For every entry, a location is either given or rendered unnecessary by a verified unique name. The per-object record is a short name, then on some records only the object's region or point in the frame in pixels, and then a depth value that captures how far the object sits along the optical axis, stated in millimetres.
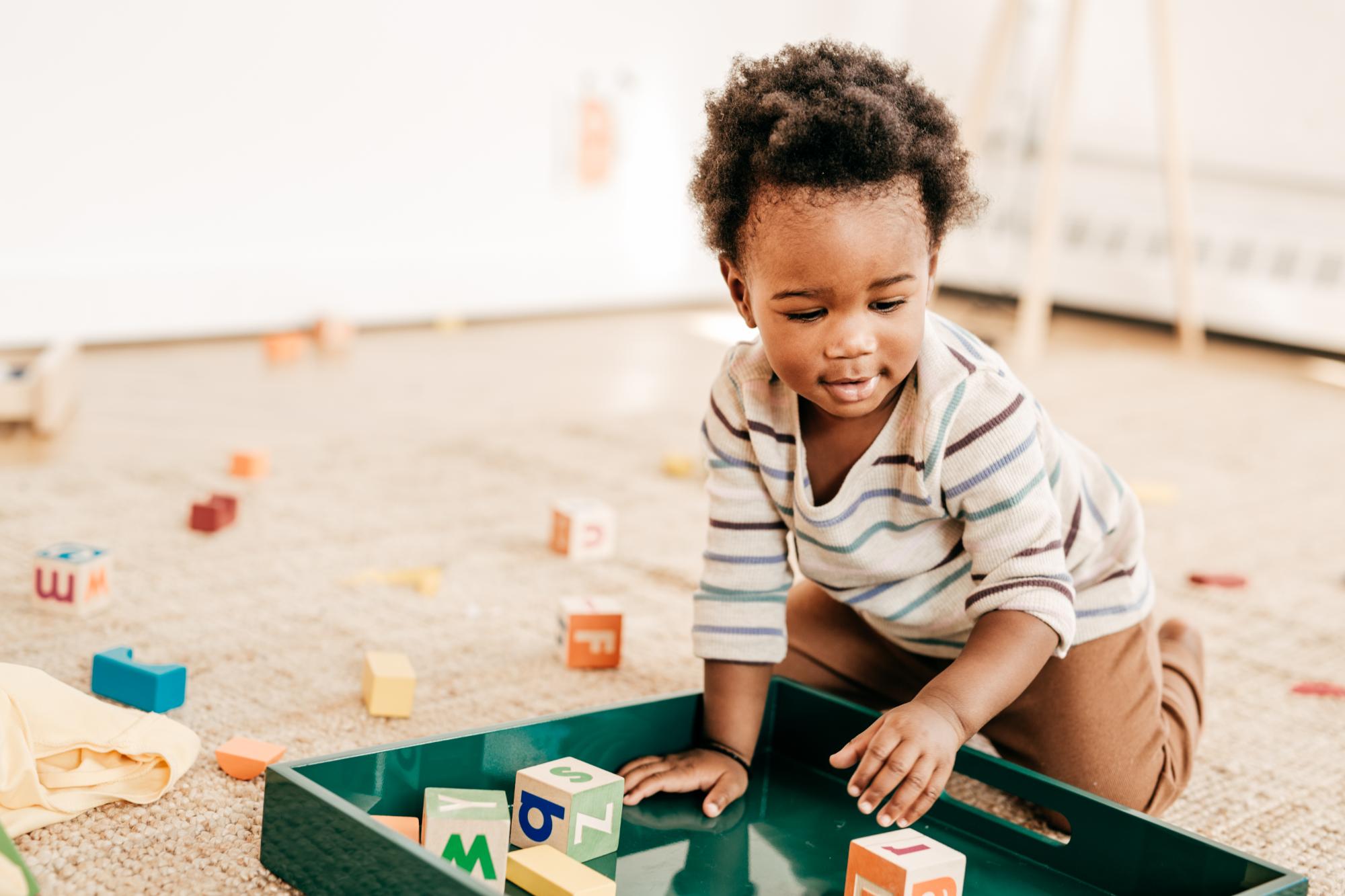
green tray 722
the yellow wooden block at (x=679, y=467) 1771
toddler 791
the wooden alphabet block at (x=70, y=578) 1107
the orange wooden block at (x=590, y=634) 1123
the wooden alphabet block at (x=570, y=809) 779
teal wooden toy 955
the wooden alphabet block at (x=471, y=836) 741
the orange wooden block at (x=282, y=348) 2336
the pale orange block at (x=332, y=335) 2512
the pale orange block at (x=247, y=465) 1588
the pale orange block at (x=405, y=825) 770
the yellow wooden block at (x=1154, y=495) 1802
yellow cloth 785
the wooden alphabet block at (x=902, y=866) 720
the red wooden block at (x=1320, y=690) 1181
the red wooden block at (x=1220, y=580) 1450
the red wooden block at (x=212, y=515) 1375
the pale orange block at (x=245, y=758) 877
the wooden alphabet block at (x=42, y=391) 1740
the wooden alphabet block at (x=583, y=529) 1395
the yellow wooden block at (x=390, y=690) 997
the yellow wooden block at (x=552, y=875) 724
